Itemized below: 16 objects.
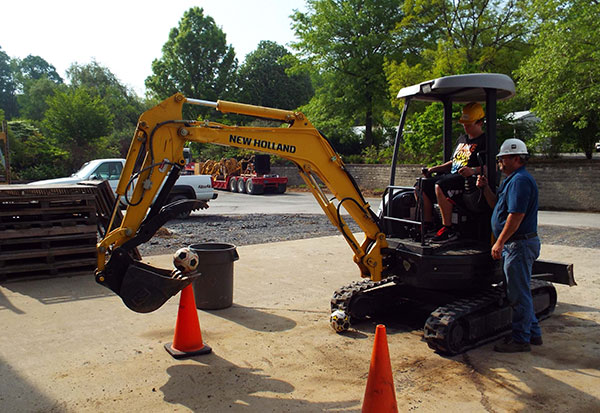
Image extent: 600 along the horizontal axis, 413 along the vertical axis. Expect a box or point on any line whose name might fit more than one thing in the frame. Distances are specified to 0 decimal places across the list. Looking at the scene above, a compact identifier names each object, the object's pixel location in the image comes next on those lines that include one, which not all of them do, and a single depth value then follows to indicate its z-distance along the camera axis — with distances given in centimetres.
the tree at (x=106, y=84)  5734
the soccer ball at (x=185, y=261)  482
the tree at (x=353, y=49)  2967
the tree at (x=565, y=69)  1741
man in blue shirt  508
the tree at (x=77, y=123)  3509
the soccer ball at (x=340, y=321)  573
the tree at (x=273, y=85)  5728
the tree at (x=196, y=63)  4894
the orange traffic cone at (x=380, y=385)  361
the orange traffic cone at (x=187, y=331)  509
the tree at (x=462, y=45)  2314
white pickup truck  1587
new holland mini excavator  496
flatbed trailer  2894
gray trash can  654
